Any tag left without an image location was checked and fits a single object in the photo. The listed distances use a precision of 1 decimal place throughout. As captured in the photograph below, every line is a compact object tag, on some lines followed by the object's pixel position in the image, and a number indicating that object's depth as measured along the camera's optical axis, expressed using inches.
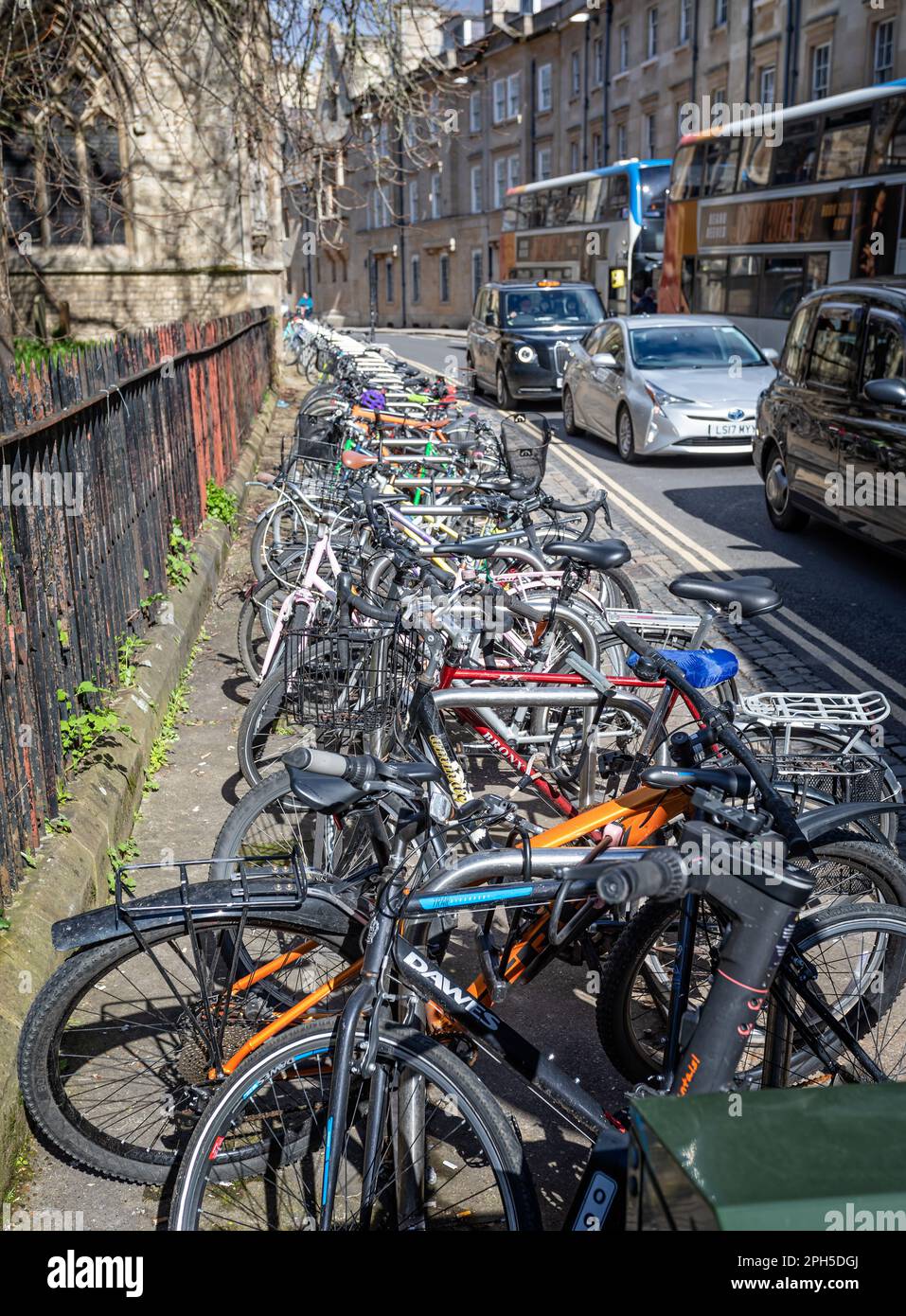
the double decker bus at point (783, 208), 669.0
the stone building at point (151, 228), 988.6
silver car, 567.2
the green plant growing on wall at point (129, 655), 237.0
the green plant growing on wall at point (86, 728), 193.2
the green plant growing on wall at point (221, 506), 415.2
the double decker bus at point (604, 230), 1128.2
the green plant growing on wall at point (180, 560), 315.9
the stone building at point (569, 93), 1314.0
